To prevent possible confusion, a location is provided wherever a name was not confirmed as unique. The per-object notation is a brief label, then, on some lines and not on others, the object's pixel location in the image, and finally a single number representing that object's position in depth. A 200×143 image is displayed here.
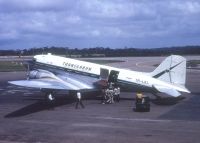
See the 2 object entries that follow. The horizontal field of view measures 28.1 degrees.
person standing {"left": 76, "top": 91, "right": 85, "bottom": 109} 31.25
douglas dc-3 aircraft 32.12
